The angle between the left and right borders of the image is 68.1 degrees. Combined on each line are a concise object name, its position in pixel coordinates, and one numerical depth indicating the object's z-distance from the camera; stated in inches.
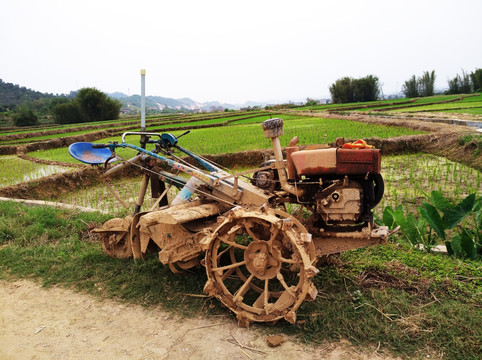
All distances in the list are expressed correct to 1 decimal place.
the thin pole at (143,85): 138.4
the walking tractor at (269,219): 112.9
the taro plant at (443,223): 155.0
